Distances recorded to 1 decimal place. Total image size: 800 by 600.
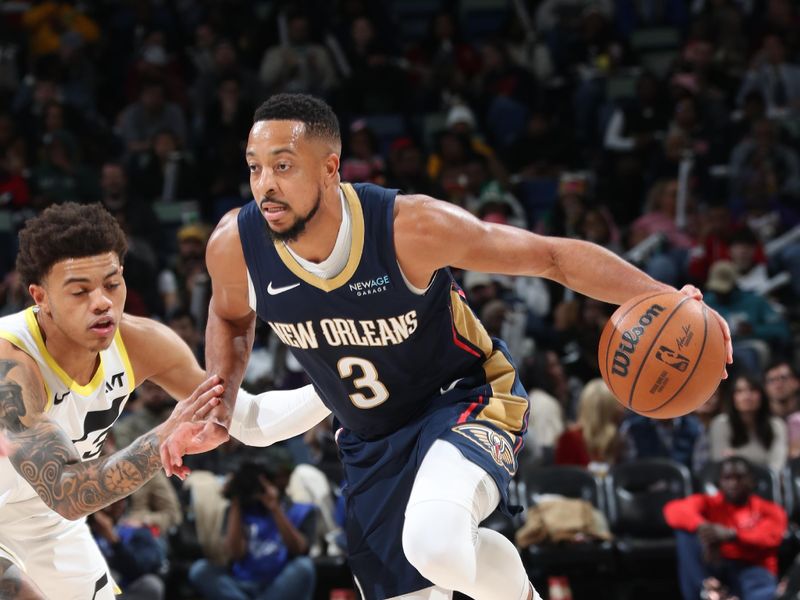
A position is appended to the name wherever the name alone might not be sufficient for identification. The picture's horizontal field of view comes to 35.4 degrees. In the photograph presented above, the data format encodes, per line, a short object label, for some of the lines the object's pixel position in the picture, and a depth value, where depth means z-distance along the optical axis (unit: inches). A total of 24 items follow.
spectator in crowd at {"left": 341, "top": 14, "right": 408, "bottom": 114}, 478.6
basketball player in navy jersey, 160.7
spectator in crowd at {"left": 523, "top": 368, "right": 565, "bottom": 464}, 335.0
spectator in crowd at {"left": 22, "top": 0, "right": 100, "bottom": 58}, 512.1
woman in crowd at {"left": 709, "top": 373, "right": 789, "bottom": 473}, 321.4
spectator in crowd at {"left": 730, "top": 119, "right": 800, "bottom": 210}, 436.1
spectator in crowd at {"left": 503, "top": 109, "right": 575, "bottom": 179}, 460.8
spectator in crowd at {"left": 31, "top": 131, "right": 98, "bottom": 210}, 418.6
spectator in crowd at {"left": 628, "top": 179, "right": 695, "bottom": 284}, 391.2
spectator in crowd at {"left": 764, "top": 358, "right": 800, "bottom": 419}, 336.5
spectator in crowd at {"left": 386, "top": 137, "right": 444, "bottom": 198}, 408.5
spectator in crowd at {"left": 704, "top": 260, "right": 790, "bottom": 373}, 374.9
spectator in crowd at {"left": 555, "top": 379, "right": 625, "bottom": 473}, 331.3
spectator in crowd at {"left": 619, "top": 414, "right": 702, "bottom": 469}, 337.7
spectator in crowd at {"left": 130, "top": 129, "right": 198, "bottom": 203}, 442.9
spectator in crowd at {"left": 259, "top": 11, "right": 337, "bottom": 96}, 481.7
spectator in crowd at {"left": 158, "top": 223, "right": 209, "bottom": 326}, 379.7
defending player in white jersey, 148.3
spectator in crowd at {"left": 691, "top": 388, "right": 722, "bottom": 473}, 328.8
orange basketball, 160.4
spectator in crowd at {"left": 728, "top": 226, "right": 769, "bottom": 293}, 392.5
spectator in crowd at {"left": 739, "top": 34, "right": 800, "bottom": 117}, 484.7
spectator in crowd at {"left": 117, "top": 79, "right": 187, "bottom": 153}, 462.3
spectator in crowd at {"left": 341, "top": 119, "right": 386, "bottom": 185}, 420.8
